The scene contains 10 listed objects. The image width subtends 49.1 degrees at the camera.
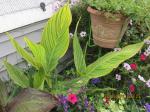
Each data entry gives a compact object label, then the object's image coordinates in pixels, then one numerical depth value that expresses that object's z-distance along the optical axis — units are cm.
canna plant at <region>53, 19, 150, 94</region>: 126
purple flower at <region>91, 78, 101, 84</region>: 151
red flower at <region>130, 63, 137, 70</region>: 148
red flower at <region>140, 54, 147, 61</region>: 152
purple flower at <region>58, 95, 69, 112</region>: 126
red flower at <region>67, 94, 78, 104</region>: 124
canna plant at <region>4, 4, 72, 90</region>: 112
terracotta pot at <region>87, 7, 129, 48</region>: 137
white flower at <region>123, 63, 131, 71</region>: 146
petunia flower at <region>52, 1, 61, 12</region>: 150
